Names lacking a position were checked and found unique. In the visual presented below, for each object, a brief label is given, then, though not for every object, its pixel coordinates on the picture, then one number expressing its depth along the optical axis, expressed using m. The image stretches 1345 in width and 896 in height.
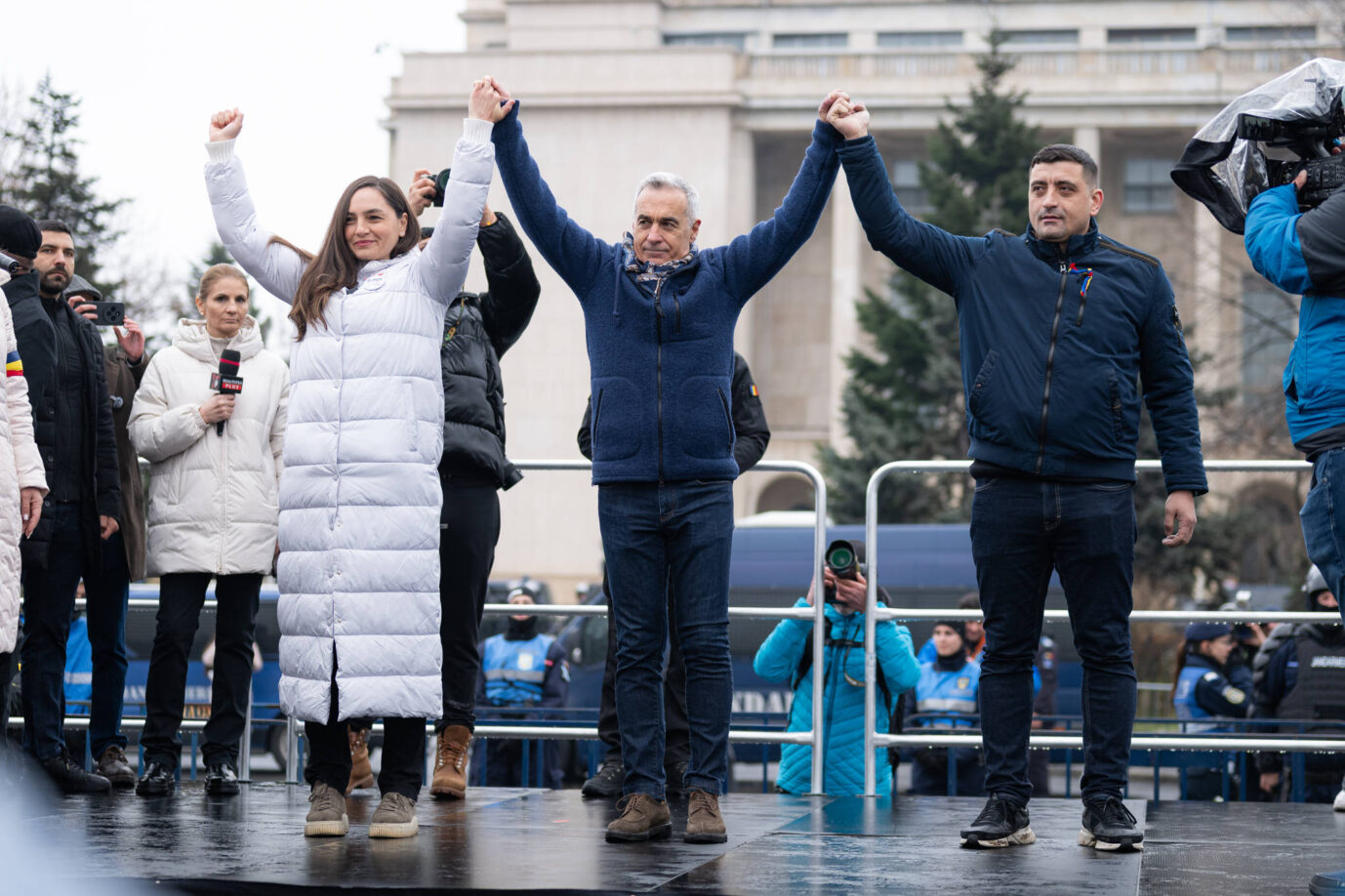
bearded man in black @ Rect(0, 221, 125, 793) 6.35
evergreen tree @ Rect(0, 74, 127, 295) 25.42
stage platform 4.34
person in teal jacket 7.18
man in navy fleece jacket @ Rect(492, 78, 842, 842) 5.14
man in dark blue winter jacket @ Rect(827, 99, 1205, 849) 5.12
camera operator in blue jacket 4.44
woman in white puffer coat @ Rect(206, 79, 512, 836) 5.18
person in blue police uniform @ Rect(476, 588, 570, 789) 12.42
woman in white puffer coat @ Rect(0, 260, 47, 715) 5.43
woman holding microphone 6.45
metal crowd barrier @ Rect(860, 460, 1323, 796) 6.90
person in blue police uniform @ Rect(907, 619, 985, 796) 10.55
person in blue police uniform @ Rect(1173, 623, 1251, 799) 11.30
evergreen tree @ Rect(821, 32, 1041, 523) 32.25
